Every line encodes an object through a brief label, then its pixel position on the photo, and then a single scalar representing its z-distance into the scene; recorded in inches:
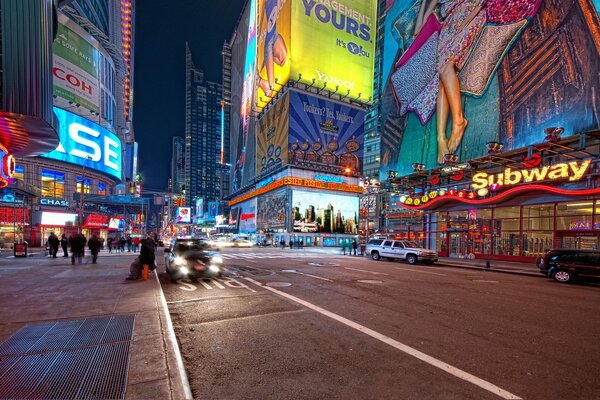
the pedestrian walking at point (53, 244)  864.3
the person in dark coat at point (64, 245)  875.9
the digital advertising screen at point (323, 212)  2534.4
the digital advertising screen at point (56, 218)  1594.7
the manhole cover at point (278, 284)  438.9
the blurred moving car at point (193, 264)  474.0
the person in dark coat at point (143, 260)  467.2
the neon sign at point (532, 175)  777.6
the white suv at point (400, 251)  860.0
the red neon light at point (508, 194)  800.1
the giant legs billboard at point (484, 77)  1008.2
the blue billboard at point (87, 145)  1734.7
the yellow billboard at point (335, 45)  2721.5
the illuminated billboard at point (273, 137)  2682.1
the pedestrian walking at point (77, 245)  719.7
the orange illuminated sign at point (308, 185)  2527.1
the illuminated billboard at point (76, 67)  1797.5
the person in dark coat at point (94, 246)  733.3
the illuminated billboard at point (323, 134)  2646.2
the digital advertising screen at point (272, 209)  2581.2
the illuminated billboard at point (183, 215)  2935.5
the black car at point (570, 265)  516.7
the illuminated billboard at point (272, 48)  2760.8
